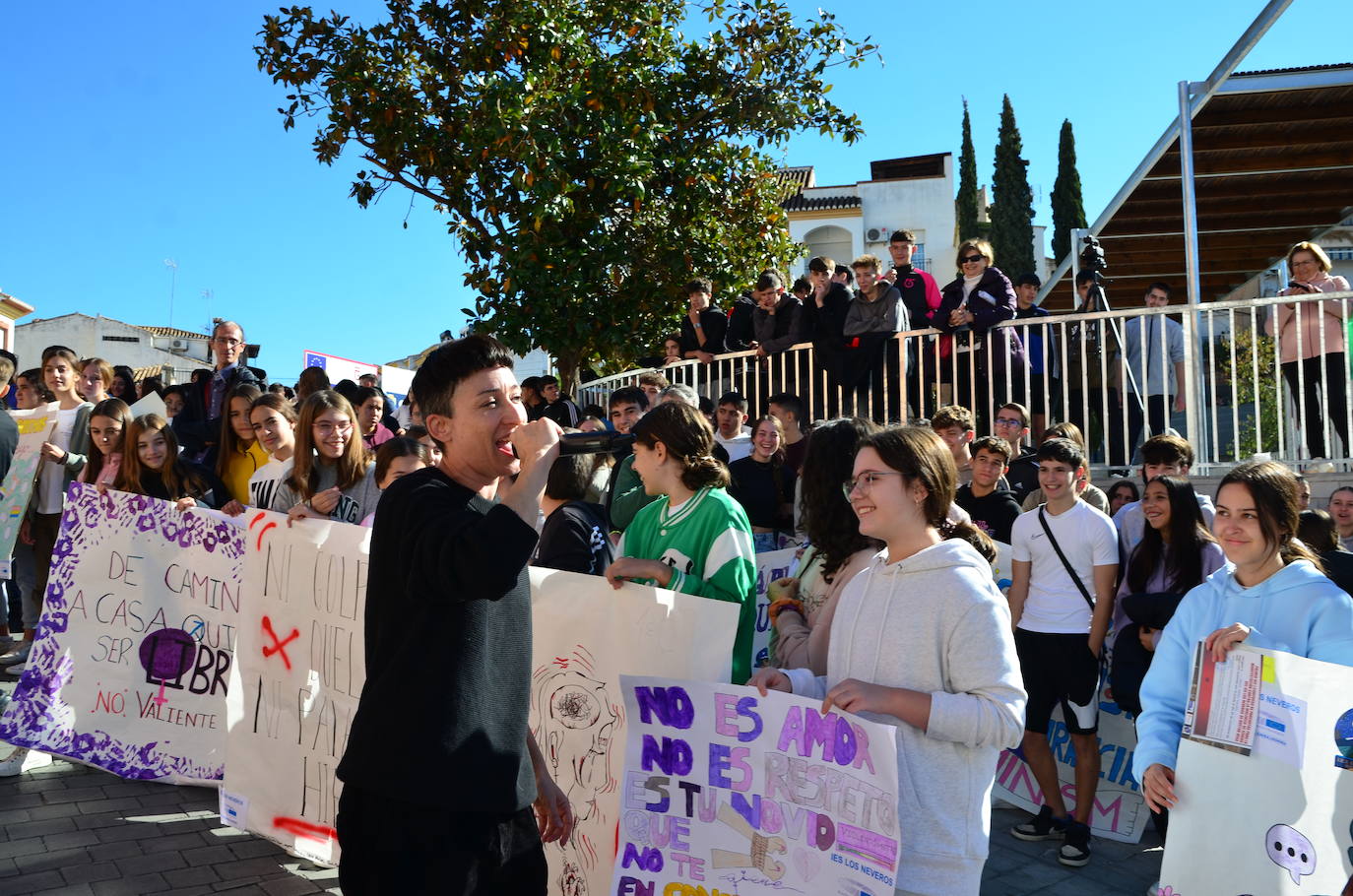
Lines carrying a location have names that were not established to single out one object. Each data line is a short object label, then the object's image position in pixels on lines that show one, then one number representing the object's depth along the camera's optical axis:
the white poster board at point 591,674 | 3.49
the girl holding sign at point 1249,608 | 3.06
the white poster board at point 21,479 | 7.21
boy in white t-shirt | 5.30
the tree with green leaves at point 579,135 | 13.05
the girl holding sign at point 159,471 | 5.95
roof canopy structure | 9.58
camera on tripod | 9.48
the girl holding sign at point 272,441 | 5.64
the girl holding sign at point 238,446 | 6.17
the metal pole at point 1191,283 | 8.73
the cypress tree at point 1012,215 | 44.25
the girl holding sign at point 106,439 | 6.20
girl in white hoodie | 2.52
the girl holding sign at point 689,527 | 3.58
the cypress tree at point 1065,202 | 43.25
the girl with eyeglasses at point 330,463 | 5.11
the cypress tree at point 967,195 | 47.66
